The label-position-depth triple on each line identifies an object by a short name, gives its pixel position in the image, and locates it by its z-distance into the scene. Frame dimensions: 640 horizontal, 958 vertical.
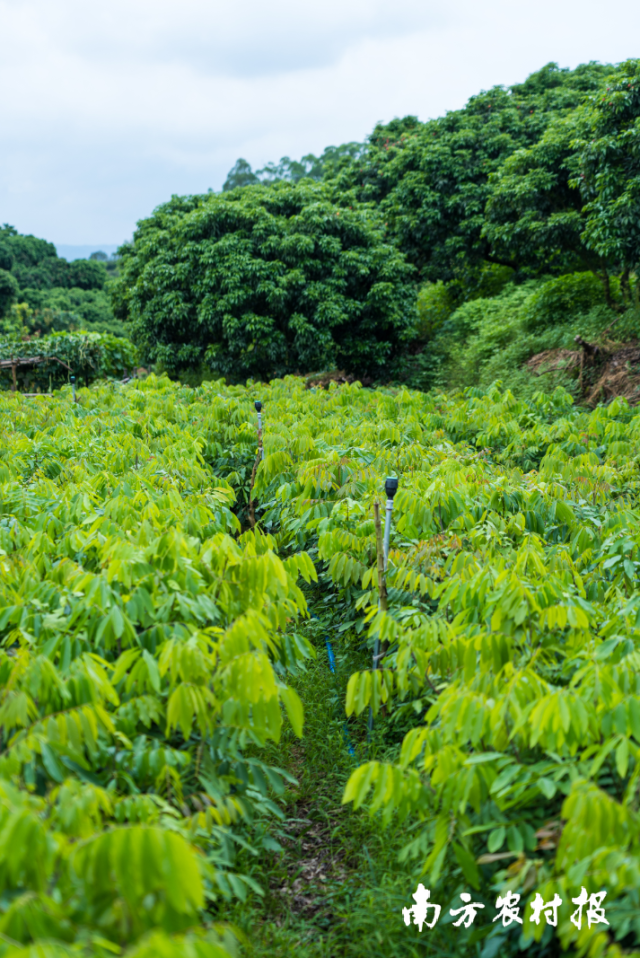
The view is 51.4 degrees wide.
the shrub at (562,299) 13.71
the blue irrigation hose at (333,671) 4.06
